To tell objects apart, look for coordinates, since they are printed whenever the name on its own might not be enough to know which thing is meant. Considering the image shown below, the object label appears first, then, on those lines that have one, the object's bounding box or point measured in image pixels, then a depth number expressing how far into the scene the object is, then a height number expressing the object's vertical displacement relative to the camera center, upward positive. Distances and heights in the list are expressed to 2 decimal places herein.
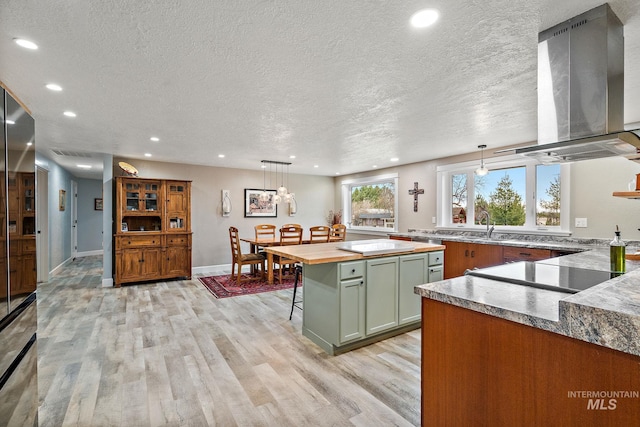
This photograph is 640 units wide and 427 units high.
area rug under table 4.64 -1.26
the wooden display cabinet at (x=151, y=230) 5.09 -0.30
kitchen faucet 4.49 -0.14
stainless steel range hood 1.50 +0.67
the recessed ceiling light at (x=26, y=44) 1.76 +1.05
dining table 5.17 -0.60
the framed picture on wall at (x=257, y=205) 6.86 +0.20
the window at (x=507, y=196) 4.07 +0.26
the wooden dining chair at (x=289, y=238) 5.20 -0.45
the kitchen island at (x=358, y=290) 2.64 -0.77
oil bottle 1.64 -0.24
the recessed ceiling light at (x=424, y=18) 1.50 +1.03
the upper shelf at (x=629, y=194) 1.98 +0.12
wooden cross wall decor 5.81 +0.39
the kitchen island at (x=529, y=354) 0.87 -0.52
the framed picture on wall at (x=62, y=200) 6.41 +0.33
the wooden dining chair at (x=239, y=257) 5.13 -0.80
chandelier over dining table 5.82 +0.86
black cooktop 1.42 -0.36
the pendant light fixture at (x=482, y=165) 4.25 +0.75
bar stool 3.54 -1.11
